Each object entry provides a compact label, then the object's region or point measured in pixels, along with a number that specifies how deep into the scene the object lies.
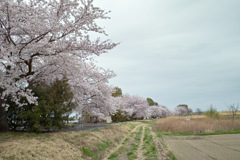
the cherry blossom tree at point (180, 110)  97.69
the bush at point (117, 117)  24.92
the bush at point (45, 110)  7.57
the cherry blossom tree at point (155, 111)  62.06
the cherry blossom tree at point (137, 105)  39.39
